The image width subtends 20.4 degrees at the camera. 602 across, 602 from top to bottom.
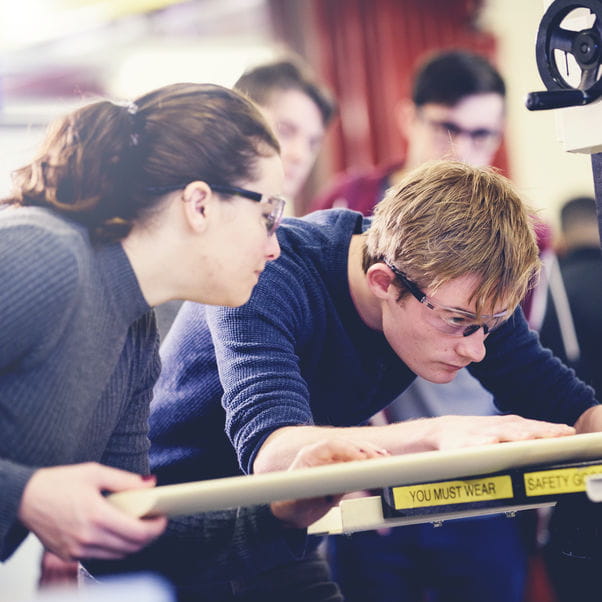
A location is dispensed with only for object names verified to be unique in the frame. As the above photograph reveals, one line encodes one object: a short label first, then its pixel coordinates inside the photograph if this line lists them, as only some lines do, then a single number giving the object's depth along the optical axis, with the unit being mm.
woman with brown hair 1713
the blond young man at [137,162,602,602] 1972
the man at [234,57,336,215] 2956
